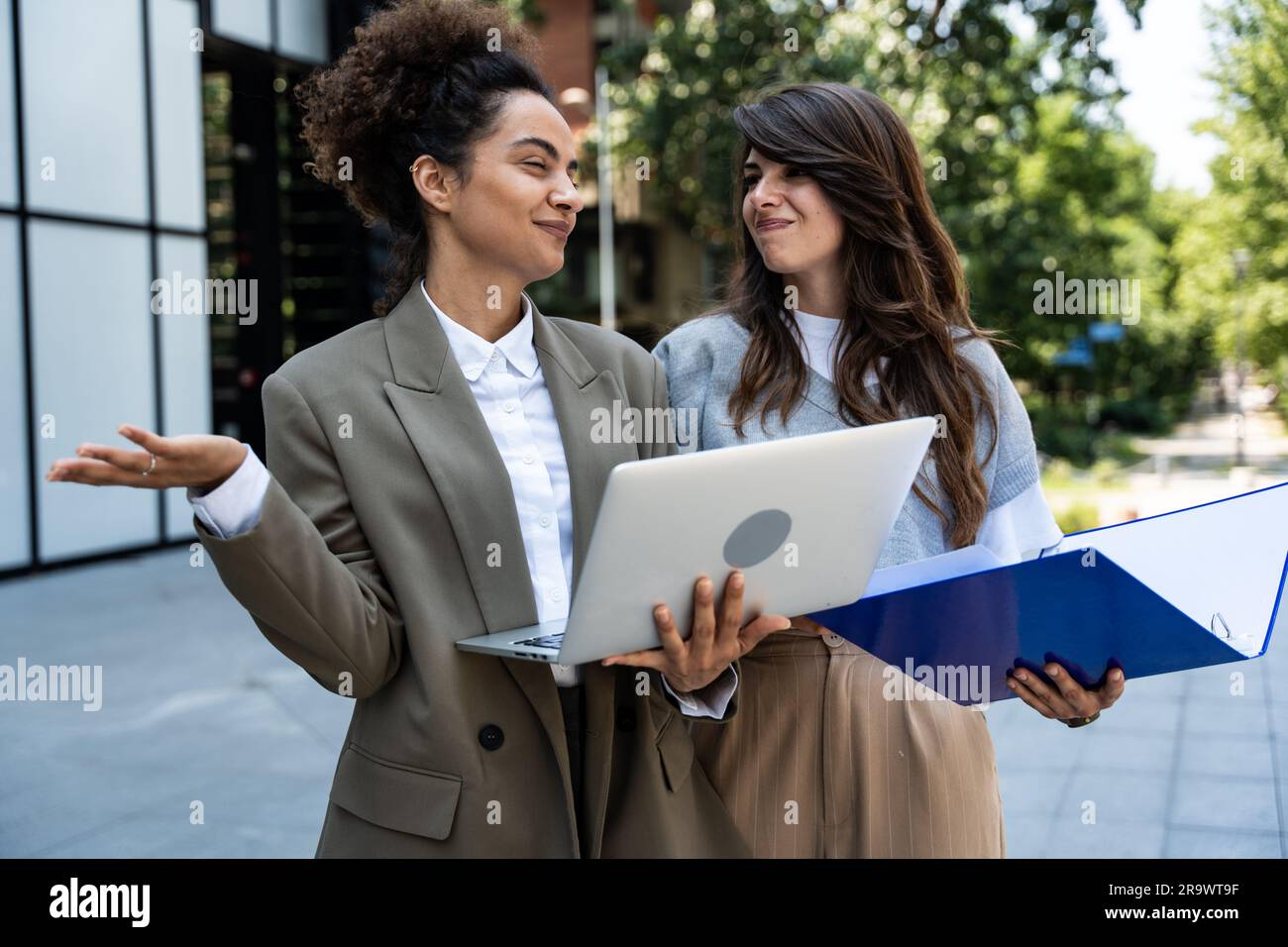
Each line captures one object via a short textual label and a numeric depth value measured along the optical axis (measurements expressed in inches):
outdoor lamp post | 906.7
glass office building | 412.5
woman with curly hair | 69.3
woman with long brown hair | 88.7
